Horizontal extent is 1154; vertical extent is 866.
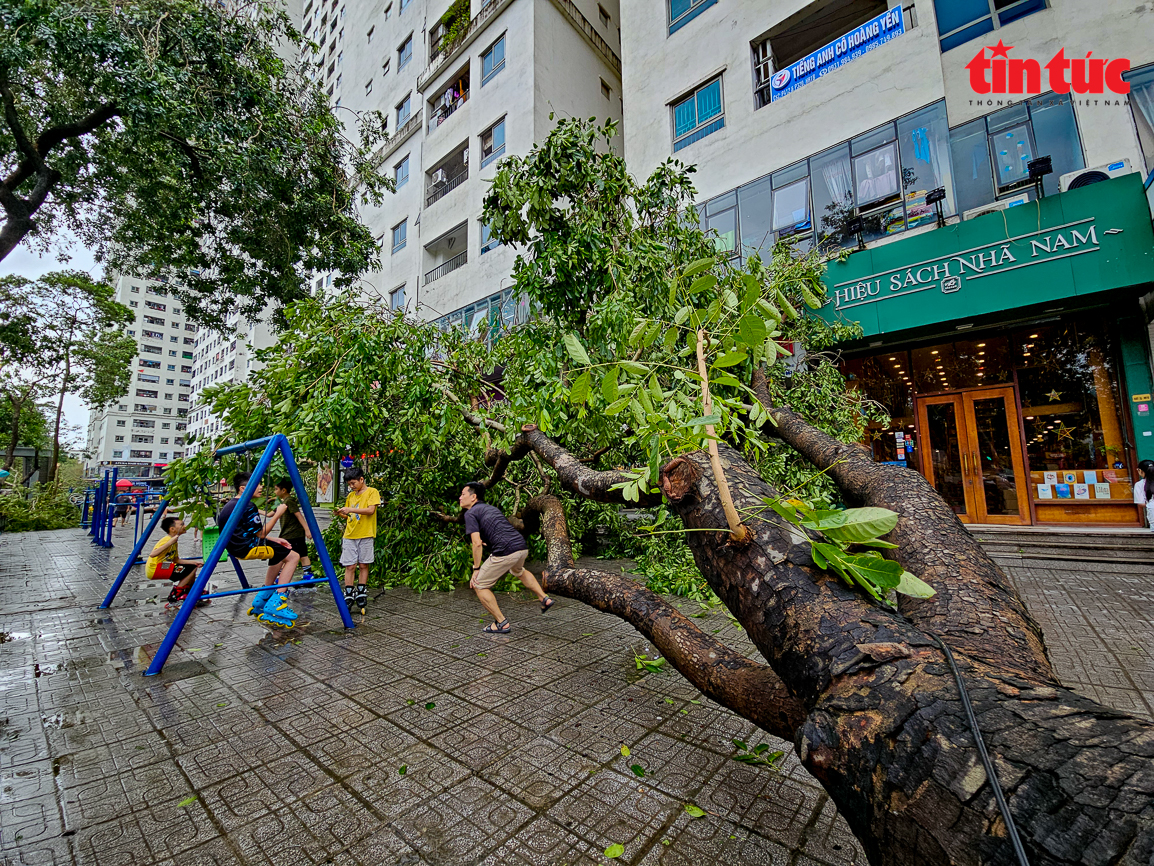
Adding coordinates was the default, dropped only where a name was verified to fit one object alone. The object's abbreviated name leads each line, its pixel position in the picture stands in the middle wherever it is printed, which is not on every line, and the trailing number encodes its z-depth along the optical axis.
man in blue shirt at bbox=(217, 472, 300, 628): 5.19
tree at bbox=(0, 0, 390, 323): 8.09
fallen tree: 0.91
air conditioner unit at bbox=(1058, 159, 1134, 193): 7.88
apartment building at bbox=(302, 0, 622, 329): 18.28
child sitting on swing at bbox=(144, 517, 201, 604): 5.72
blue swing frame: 3.91
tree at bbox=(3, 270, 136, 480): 19.64
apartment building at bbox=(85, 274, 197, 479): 82.69
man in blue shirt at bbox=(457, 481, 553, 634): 4.76
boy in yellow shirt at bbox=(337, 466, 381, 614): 5.95
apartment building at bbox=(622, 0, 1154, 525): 8.02
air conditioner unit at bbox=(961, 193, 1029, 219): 8.62
